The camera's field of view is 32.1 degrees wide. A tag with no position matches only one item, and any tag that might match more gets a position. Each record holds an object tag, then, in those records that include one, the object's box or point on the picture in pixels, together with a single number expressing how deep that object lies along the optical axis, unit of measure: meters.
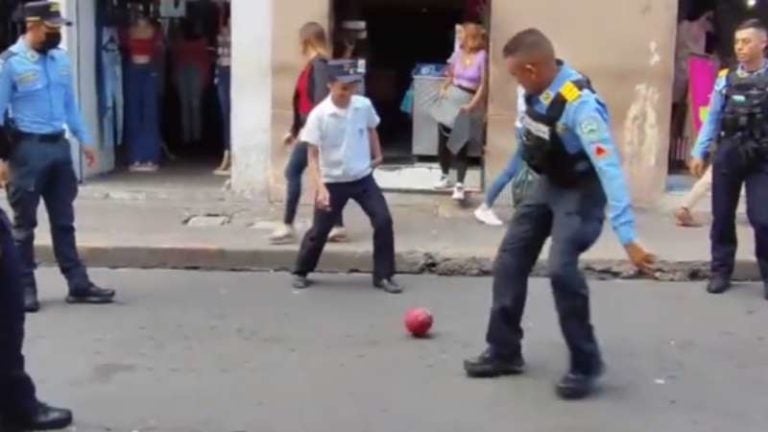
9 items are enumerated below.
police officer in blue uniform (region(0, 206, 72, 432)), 5.59
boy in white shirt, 8.40
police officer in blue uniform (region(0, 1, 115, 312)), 7.85
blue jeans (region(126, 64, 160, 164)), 12.73
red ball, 7.40
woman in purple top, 10.78
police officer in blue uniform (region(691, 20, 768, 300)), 8.33
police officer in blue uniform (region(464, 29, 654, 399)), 6.13
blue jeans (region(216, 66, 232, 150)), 12.42
